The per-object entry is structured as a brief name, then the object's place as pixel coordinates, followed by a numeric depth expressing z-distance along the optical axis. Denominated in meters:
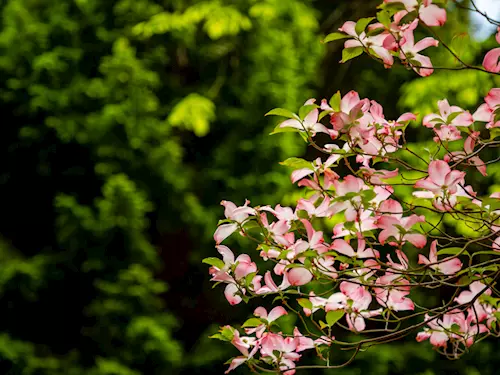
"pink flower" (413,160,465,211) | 3.71
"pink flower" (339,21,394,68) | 3.71
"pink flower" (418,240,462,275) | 3.85
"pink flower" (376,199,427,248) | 3.74
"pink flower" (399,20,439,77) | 3.74
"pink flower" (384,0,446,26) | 3.65
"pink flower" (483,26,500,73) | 3.72
